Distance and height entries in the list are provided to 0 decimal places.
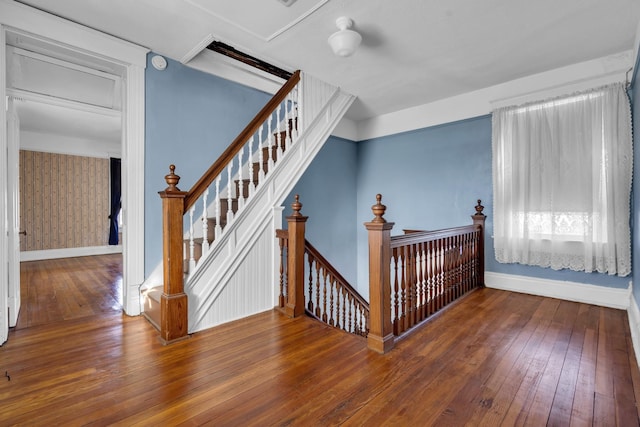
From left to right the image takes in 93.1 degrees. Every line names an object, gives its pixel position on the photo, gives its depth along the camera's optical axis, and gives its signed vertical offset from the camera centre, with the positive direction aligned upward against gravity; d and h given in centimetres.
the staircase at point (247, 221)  249 -4
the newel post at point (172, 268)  225 -39
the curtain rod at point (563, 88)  301 +136
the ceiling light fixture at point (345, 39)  248 +146
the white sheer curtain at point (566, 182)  292 +34
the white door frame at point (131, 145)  266 +69
